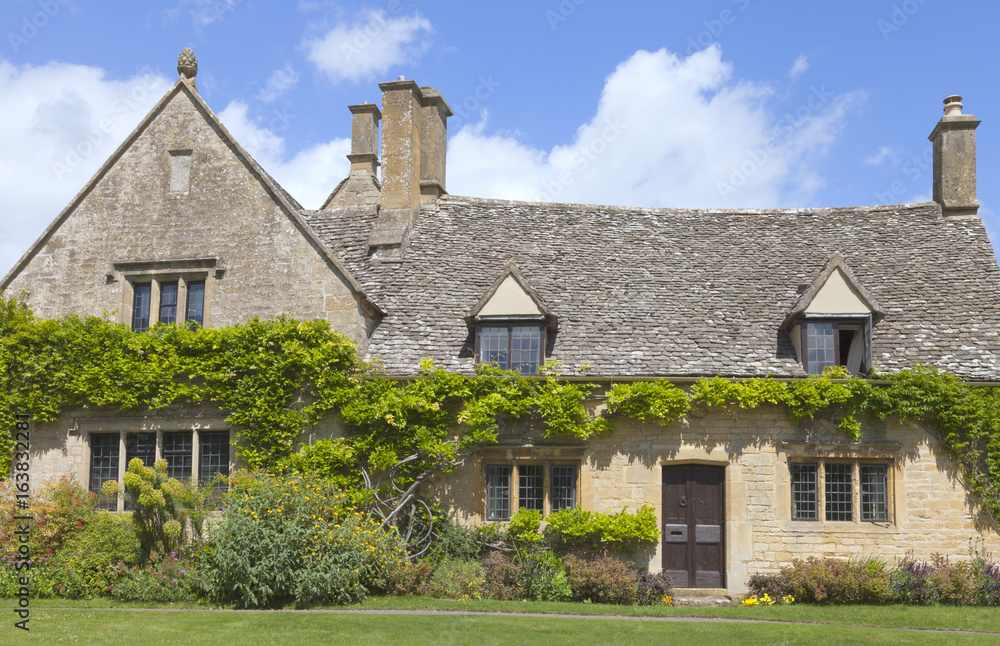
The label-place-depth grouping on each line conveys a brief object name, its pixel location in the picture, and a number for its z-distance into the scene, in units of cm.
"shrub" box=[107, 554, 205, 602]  1530
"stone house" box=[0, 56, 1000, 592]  1734
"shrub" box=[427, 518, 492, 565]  1686
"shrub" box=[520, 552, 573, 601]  1597
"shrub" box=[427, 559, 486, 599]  1574
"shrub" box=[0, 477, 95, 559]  1661
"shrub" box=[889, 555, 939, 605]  1603
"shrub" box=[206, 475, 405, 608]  1459
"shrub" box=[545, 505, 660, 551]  1680
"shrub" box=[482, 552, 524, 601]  1598
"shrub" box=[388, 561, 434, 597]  1580
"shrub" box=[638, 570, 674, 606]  1622
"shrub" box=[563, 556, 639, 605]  1591
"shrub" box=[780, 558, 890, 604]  1595
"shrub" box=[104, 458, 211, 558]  1595
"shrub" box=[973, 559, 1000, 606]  1612
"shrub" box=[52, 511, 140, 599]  1594
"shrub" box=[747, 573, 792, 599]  1641
